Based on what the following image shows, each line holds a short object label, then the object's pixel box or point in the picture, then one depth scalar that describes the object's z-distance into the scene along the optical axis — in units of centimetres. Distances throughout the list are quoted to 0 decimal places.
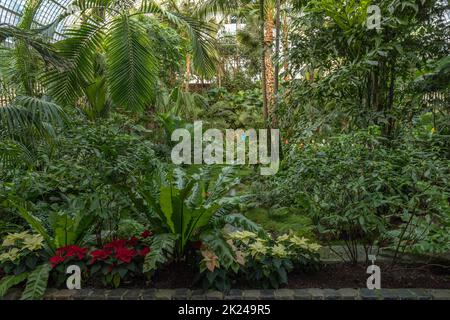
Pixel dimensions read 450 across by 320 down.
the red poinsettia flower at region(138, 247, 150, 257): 312
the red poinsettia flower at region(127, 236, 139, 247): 326
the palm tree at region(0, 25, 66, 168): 329
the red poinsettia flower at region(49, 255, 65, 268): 301
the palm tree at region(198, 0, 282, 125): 817
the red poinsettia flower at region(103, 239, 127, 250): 314
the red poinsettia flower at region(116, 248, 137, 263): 301
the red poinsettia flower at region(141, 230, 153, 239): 336
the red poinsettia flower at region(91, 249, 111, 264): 305
